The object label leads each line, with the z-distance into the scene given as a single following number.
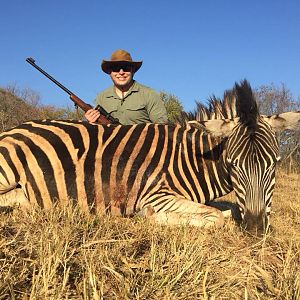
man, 4.88
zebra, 2.73
